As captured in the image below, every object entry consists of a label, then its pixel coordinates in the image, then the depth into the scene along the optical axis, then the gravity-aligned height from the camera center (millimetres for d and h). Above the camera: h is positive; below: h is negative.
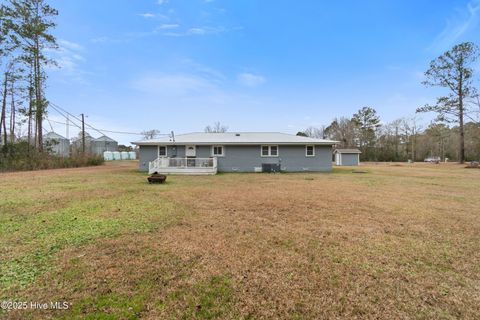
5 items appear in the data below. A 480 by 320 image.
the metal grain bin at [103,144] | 45938 +3394
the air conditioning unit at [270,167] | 17688 -705
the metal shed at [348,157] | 32656 -43
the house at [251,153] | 17812 +414
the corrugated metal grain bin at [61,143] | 37509 +3120
